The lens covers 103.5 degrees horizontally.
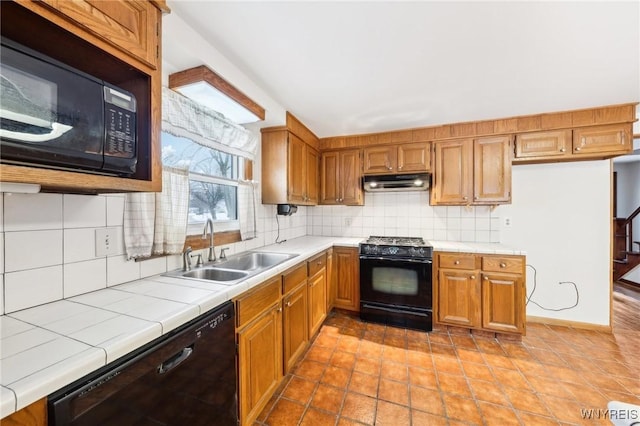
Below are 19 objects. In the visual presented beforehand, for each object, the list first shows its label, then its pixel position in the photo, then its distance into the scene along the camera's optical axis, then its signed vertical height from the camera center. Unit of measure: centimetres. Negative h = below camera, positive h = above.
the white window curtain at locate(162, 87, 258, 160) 155 +61
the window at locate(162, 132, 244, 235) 176 +26
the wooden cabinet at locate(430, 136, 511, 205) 265 +43
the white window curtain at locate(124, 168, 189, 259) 136 -4
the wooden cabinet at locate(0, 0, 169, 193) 77 +59
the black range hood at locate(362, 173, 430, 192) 284 +33
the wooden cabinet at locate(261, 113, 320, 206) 251 +49
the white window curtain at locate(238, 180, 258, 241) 223 +2
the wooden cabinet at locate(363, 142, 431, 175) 291 +63
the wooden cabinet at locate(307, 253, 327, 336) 226 -77
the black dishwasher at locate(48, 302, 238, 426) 69 -59
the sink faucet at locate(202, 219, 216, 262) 183 -19
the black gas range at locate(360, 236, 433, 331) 262 -77
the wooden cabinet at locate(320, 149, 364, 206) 320 +43
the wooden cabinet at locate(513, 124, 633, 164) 231 +65
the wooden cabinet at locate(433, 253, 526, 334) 242 -80
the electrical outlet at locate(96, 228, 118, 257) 123 -15
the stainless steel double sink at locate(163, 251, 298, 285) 157 -40
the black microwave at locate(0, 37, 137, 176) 70 +30
